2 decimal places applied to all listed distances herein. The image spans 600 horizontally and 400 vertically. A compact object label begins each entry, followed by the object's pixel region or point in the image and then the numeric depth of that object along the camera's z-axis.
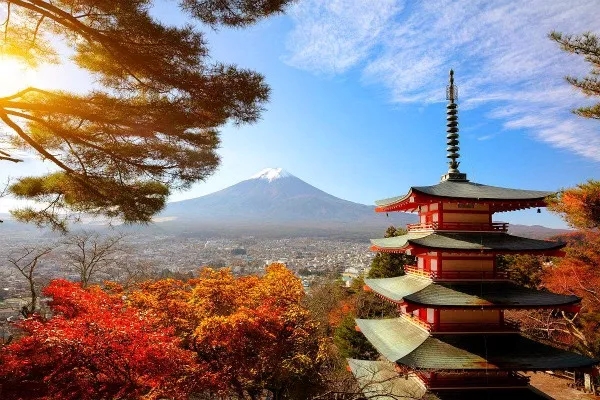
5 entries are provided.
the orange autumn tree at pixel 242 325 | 11.95
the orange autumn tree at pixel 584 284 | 15.80
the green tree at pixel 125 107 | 5.41
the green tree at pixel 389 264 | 24.69
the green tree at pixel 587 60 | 10.20
